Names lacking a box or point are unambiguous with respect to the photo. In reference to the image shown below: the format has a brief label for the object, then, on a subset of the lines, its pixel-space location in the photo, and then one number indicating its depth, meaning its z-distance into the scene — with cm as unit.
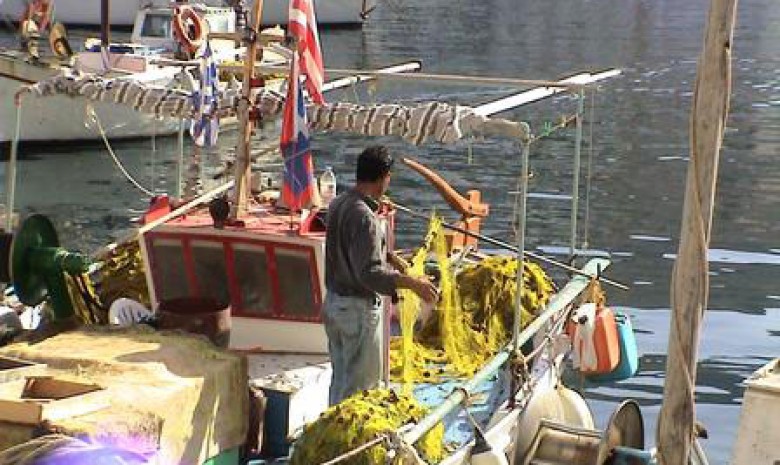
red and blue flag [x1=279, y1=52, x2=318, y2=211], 946
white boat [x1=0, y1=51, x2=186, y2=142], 3130
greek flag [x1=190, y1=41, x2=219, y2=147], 1060
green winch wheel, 966
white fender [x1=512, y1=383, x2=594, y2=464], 955
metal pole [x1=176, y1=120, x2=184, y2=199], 1244
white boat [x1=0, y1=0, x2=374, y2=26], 6438
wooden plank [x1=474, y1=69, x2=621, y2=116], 1016
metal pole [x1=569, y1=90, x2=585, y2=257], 1073
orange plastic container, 1152
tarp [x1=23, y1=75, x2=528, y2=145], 945
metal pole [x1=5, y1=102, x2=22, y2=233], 1020
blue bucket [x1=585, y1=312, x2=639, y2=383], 1243
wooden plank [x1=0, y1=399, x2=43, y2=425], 696
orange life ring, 2822
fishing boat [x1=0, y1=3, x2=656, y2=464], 775
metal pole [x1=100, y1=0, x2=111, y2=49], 3266
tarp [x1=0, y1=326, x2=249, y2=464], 709
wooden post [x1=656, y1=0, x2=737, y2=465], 607
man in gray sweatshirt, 862
